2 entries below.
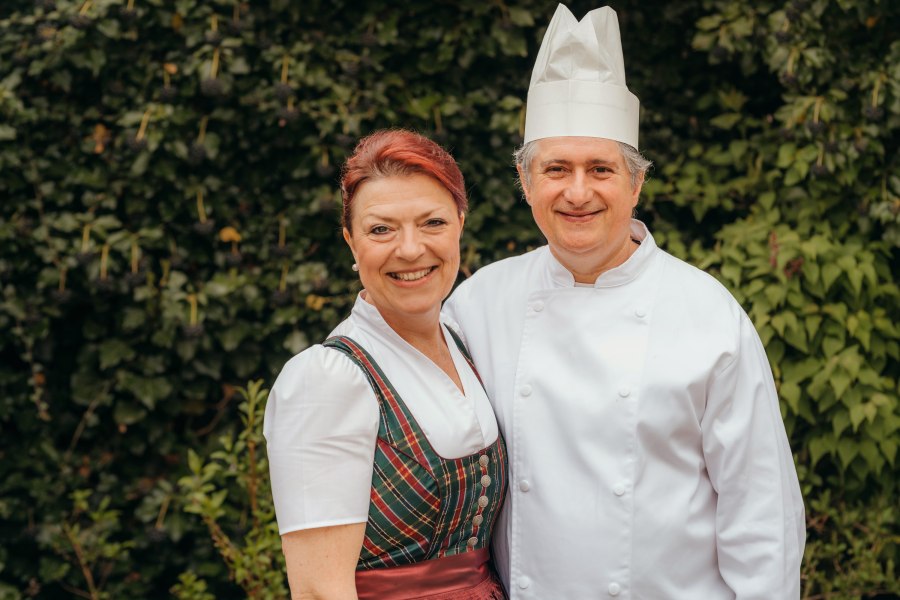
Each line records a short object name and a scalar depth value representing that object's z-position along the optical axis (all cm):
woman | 178
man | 205
